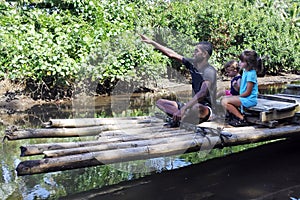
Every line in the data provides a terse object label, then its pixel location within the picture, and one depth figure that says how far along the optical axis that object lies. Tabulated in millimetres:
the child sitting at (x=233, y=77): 5219
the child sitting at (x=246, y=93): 4531
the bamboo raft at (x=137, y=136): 3139
